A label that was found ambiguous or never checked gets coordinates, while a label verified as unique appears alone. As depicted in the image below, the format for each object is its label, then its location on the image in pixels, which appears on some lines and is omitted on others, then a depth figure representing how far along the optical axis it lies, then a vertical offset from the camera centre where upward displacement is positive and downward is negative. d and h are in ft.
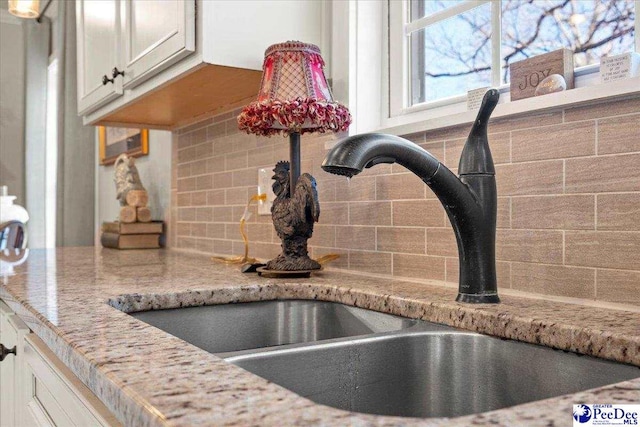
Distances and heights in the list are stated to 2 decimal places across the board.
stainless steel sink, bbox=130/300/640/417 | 2.34 -0.65
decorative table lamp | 4.06 +0.68
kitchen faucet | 2.90 +0.06
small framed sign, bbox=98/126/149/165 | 8.96 +1.24
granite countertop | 1.44 -0.46
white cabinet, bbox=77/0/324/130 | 4.40 +1.37
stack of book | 7.59 -0.24
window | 3.39 +1.16
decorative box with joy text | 3.33 +0.83
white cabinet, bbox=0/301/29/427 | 3.66 -0.98
